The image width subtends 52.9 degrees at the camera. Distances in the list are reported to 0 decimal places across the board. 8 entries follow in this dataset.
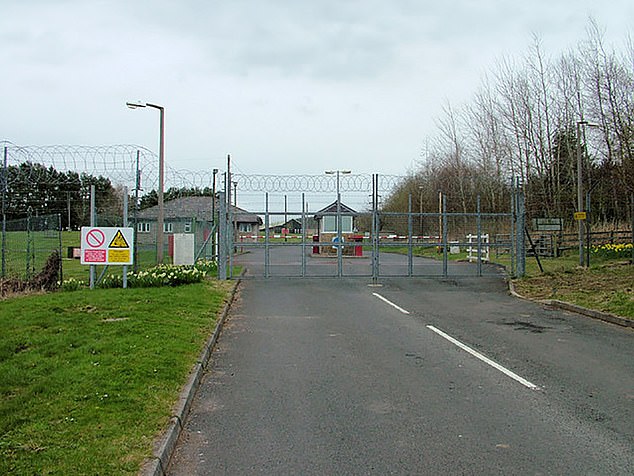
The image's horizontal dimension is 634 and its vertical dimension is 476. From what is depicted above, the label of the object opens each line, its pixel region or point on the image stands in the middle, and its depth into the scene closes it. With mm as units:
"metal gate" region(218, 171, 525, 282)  20922
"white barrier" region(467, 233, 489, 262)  30083
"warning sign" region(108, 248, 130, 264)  16797
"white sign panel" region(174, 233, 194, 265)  28156
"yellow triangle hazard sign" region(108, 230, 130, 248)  16781
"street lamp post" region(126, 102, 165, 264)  21797
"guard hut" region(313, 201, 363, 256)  29578
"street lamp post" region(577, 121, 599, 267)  24520
